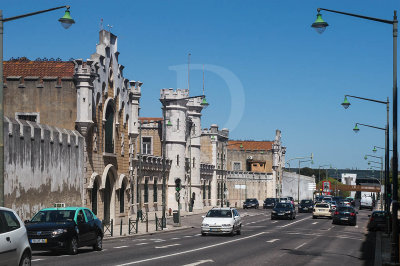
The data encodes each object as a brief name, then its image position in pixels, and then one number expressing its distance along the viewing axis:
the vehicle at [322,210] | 68.88
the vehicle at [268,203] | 98.69
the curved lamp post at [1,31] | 20.50
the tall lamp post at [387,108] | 36.84
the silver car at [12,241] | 13.70
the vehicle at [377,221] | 47.85
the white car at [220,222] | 37.88
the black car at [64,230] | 23.08
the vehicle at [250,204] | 97.25
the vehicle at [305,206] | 88.38
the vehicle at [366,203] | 108.69
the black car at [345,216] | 56.09
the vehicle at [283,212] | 63.09
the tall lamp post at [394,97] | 21.75
